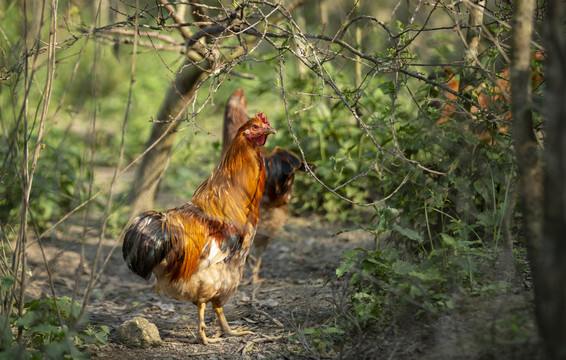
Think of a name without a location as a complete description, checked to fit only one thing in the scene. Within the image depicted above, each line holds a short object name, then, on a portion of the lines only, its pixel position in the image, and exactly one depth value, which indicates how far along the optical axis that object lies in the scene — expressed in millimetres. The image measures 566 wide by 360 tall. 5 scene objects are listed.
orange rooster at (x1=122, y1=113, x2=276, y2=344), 7008
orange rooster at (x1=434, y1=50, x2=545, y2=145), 7152
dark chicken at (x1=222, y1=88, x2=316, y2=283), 10578
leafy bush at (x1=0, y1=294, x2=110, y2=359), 5312
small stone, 7336
